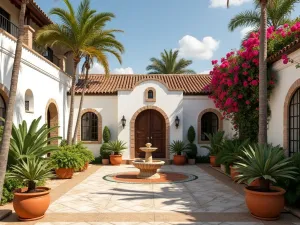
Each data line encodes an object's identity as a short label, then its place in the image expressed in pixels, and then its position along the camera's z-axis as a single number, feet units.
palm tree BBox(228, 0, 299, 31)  50.60
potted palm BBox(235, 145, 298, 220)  20.36
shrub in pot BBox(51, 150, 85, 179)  36.31
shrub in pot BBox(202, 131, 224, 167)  47.17
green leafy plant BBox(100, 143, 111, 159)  52.65
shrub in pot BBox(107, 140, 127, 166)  51.57
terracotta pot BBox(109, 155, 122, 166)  51.43
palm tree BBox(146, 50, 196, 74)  96.84
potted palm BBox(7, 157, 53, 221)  20.12
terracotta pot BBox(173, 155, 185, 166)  51.78
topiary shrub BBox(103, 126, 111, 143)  53.93
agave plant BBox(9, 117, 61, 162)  25.41
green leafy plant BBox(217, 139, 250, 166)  35.14
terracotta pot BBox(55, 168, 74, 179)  36.78
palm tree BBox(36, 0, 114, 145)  41.14
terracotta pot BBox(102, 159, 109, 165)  52.75
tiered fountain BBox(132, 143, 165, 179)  36.99
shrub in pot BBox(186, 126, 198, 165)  53.62
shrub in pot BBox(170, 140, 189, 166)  51.83
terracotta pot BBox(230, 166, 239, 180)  35.45
